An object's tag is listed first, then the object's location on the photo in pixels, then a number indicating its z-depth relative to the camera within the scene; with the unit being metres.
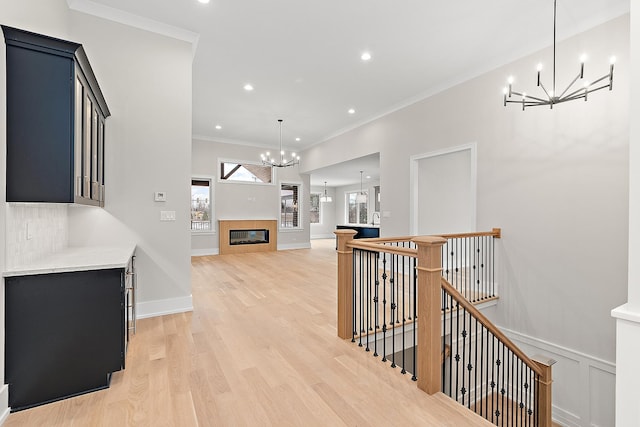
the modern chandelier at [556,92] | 2.72
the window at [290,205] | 10.30
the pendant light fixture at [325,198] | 14.13
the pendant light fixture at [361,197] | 14.29
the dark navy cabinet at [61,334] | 1.81
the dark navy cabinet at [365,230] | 9.56
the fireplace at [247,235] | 8.74
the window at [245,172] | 8.99
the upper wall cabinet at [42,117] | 1.83
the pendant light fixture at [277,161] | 9.23
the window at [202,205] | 8.64
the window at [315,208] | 15.55
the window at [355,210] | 14.51
